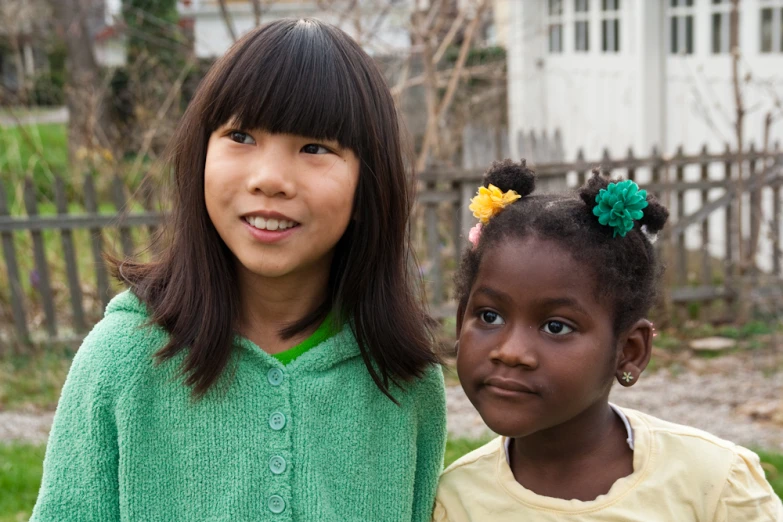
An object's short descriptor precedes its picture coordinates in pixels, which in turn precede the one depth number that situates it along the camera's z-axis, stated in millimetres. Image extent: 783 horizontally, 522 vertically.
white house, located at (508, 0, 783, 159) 7684
